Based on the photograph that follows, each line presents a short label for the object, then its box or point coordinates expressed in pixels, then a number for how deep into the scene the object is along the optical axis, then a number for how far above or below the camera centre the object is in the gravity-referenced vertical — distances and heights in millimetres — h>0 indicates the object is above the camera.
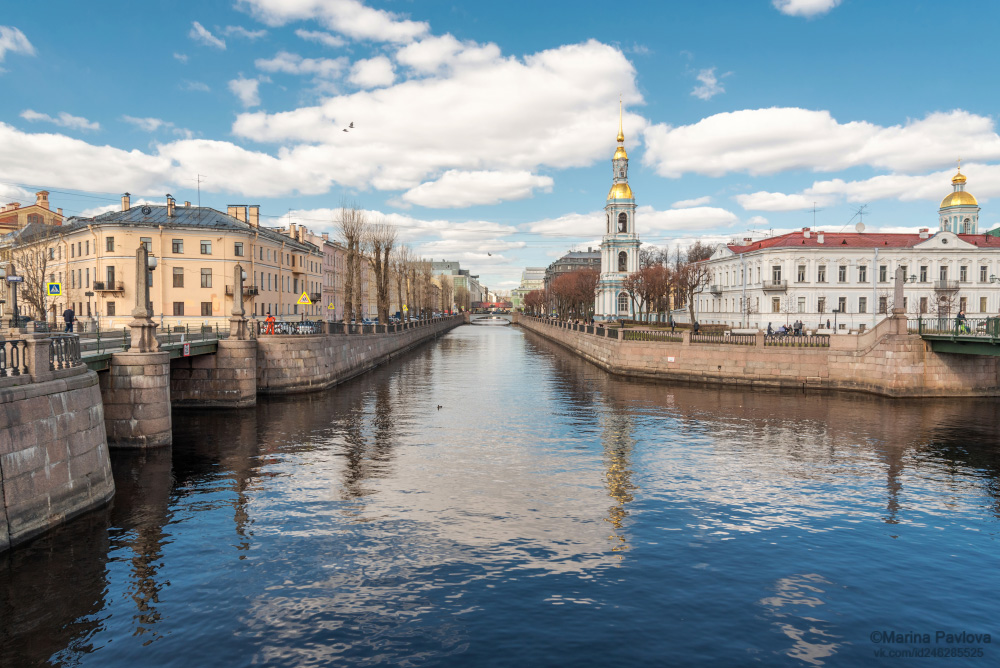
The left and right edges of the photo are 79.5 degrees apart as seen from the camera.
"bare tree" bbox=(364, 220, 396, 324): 70912 +7771
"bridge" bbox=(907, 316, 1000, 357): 33344 -1622
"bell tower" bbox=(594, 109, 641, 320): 115375 +11610
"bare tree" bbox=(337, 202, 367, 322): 59625 +8398
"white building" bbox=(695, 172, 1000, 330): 70688 +4019
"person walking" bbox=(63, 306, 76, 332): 30006 -94
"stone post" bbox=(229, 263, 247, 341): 32938 -508
